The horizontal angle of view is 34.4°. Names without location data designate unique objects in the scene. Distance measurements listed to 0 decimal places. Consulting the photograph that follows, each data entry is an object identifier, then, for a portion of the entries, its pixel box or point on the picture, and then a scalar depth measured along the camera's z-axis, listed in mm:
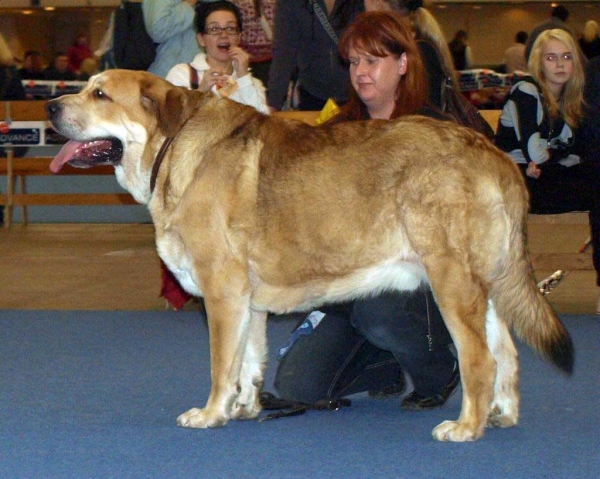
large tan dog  3709
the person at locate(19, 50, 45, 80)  17422
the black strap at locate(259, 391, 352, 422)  4328
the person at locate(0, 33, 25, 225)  12422
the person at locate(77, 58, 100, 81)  16391
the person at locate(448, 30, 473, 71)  16266
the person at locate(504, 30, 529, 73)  15119
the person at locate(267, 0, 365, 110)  6363
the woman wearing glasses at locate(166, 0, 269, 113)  6066
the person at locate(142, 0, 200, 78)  7531
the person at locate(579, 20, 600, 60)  14523
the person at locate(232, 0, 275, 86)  8375
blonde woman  6660
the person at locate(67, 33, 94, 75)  17984
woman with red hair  4207
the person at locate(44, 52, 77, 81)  16469
